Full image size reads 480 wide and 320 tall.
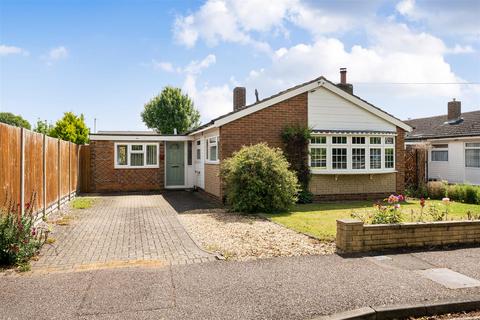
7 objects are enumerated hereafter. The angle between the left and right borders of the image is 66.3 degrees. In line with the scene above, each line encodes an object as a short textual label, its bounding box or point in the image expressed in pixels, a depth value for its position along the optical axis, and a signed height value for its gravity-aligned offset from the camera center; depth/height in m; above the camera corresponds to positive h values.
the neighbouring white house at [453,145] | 19.95 +0.86
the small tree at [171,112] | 48.25 +6.53
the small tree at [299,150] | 14.67 +0.45
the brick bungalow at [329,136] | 14.40 +1.02
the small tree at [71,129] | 25.93 +2.46
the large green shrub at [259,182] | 11.74 -0.68
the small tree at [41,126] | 38.76 +3.86
